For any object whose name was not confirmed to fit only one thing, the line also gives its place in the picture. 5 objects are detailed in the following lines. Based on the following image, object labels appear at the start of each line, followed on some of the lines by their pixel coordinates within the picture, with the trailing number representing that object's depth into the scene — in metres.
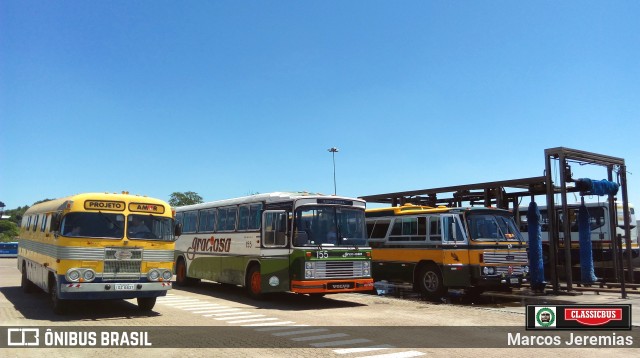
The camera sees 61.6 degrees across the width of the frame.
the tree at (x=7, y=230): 85.44
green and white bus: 14.56
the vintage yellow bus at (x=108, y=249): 11.55
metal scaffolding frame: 17.87
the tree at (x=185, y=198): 81.62
